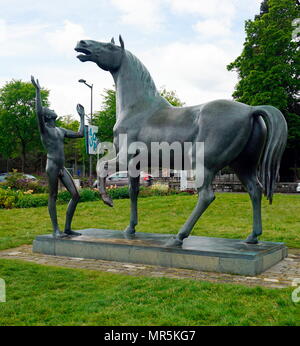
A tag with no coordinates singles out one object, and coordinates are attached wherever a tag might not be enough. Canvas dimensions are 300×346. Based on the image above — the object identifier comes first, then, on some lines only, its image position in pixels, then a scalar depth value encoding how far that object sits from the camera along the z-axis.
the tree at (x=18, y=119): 45.50
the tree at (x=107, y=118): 37.78
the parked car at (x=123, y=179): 24.05
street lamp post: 26.94
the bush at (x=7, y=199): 16.00
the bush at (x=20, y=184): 20.58
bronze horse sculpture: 5.74
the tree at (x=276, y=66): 29.05
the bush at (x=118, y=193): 19.03
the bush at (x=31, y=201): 16.11
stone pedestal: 5.44
